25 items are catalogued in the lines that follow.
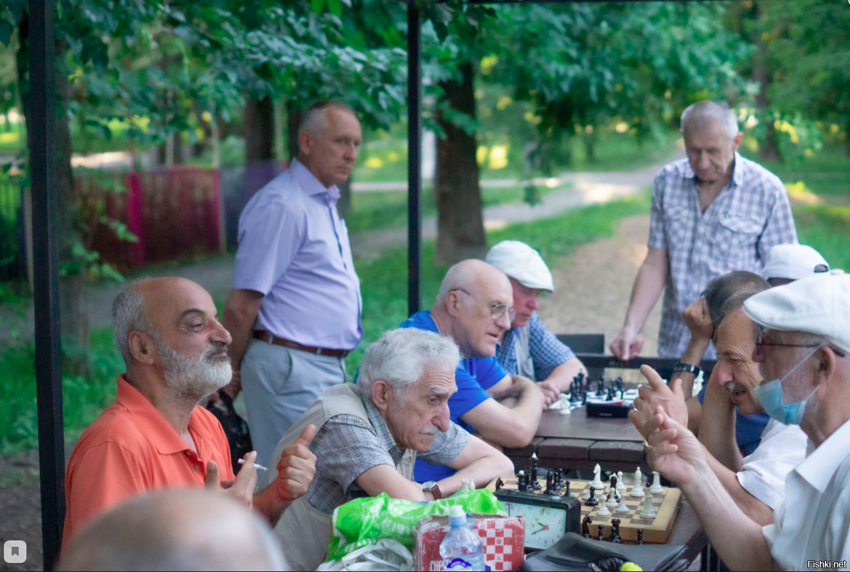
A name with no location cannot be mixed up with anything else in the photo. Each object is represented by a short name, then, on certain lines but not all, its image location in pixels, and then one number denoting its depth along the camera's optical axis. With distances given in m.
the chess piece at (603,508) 2.68
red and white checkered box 2.14
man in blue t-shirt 3.62
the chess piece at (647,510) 2.65
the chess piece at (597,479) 2.97
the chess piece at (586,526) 2.56
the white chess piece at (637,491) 2.90
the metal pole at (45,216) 2.52
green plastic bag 2.21
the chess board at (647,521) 2.55
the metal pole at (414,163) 4.36
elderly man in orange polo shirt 2.38
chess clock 2.42
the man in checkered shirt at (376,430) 2.76
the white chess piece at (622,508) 2.71
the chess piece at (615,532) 2.56
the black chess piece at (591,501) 2.80
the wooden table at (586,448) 3.53
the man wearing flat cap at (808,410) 2.08
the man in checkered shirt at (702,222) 4.69
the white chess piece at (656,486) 2.88
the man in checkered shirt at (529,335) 4.46
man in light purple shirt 4.20
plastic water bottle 1.99
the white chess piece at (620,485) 2.95
